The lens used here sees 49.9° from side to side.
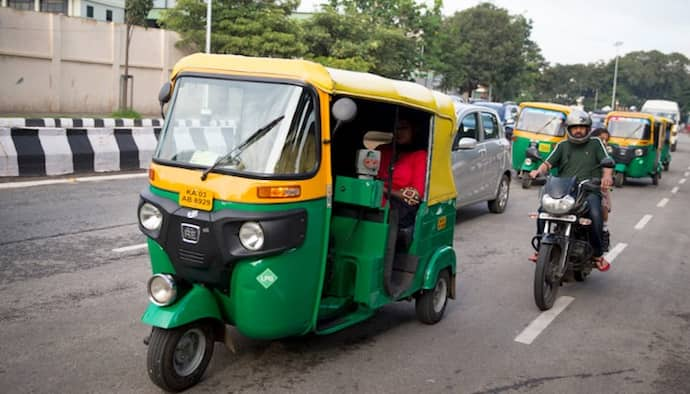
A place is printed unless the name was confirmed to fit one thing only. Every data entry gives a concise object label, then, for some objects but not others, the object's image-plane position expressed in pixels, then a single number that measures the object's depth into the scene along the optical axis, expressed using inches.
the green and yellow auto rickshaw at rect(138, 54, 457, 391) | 171.5
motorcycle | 269.0
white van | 1856.5
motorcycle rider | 293.7
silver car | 428.1
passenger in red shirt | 229.9
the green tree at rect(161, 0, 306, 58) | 1342.3
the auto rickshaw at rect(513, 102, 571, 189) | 740.6
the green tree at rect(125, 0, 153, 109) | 1342.0
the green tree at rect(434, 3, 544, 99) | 2405.3
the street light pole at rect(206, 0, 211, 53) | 1235.5
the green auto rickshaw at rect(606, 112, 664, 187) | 784.9
